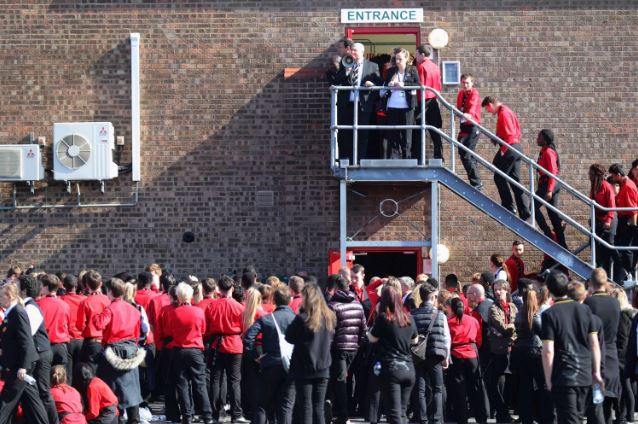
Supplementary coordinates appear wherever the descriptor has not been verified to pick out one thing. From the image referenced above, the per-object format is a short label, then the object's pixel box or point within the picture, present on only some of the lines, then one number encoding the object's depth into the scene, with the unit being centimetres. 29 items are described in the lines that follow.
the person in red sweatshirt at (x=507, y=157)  1688
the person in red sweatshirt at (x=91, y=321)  1394
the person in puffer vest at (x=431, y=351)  1342
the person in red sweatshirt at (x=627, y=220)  1642
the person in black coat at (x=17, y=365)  1228
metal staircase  1633
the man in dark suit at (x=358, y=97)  1702
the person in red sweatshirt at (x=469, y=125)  1702
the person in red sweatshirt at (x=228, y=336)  1428
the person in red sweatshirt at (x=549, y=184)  1684
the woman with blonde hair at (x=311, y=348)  1183
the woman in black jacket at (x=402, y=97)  1669
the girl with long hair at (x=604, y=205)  1641
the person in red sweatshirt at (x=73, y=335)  1437
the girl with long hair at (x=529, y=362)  1352
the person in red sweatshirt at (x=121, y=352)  1337
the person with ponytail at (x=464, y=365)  1400
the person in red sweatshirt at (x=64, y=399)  1226
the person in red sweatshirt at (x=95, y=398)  1243
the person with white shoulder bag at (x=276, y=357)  1241
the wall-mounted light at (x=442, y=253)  1814
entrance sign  1866
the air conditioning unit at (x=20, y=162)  1844
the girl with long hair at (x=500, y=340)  1412
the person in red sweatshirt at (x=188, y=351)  1394
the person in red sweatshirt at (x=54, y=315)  1373
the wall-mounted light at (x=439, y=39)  1869
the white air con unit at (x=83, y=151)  1831
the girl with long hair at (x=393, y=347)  1225
